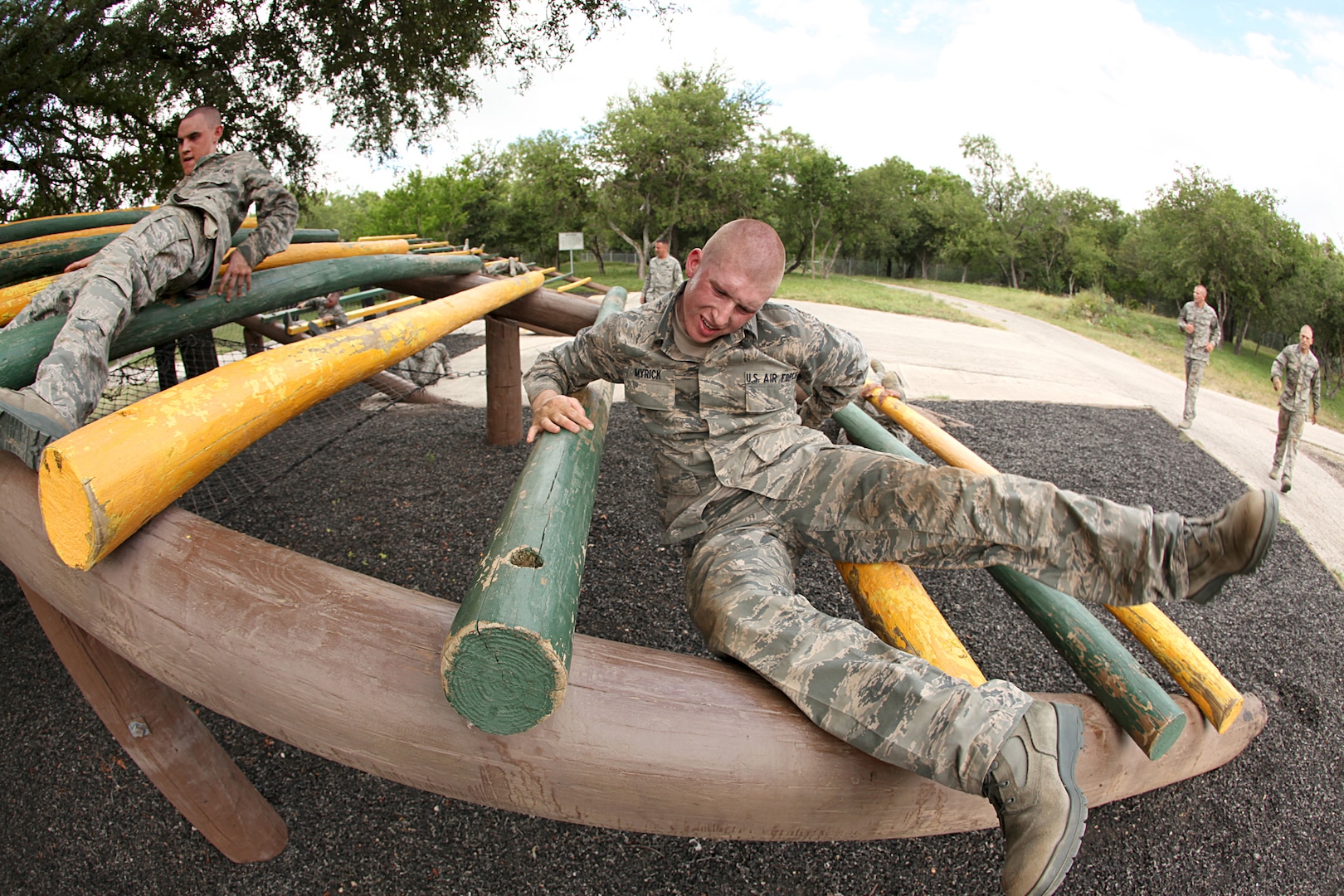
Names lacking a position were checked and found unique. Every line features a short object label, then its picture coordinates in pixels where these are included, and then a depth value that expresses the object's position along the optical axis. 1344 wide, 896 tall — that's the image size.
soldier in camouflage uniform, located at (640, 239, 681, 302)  11.10
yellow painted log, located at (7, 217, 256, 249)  3.53
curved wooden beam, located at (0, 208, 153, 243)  4.09
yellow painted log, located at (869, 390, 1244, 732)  2.04
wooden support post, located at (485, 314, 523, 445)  5.61
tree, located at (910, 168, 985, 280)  48.50
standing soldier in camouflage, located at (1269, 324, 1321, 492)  7.03
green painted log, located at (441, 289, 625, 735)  1.02
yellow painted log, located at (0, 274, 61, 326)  2.69
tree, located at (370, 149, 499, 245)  29.72
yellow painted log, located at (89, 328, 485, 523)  4.69
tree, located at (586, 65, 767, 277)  27.06
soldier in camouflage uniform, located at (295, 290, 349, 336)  7.55
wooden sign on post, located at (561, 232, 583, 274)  15.64
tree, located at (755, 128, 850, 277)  33.75
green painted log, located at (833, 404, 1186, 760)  1.71
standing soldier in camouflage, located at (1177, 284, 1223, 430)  8.52
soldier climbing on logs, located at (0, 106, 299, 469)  1.57
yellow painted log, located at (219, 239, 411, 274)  3.85
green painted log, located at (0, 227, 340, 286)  3.36
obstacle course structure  1.13
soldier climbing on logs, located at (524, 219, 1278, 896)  1.21
